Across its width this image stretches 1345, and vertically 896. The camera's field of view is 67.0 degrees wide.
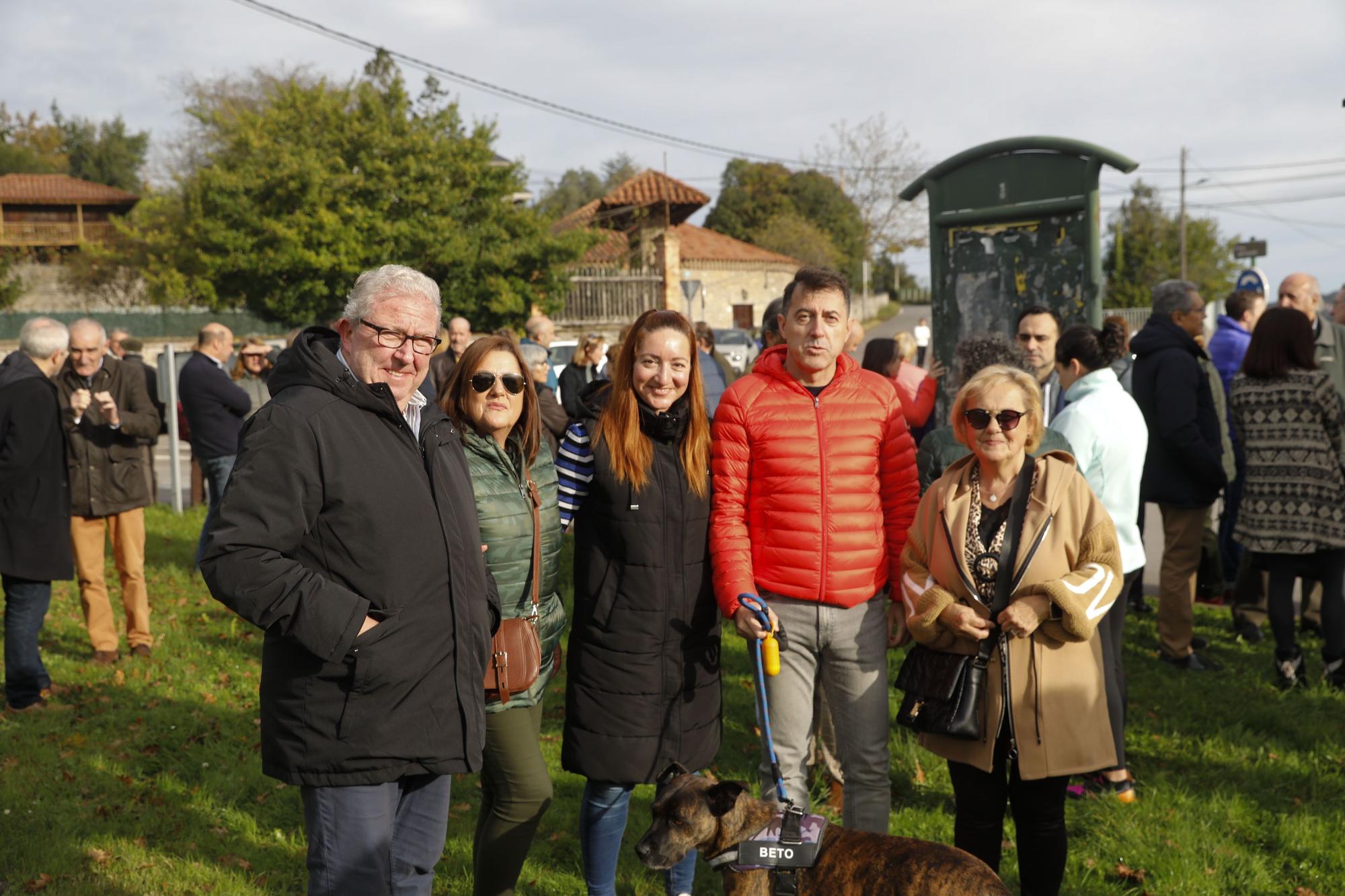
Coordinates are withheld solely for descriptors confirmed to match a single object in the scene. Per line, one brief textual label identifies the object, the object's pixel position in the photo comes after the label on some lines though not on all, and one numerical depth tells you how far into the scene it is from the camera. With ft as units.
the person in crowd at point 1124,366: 20.67
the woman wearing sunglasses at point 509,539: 10.87
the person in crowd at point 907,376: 20.79
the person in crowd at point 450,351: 29.91
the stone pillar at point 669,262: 96.22
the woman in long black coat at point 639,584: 11.21
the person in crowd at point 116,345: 40.14
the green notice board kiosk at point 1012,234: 21.40
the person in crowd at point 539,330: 32.22
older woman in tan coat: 10.75
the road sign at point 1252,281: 29.37
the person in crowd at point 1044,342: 15.88
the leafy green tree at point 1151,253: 159.94
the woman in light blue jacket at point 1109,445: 13.92
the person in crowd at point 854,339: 16.89
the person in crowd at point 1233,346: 25.67
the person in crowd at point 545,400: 22.16
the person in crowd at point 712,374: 24.88
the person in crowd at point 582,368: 32.68
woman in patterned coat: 18.75
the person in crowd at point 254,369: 33.63
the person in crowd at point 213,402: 28.19
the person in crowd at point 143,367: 33.24
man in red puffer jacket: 11.39
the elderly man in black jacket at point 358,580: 7.73
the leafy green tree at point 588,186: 285.84
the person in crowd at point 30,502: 19.27
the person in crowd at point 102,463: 21.62
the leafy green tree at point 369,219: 98.94
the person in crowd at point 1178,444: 19.33
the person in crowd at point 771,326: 17.97
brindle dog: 8.96
